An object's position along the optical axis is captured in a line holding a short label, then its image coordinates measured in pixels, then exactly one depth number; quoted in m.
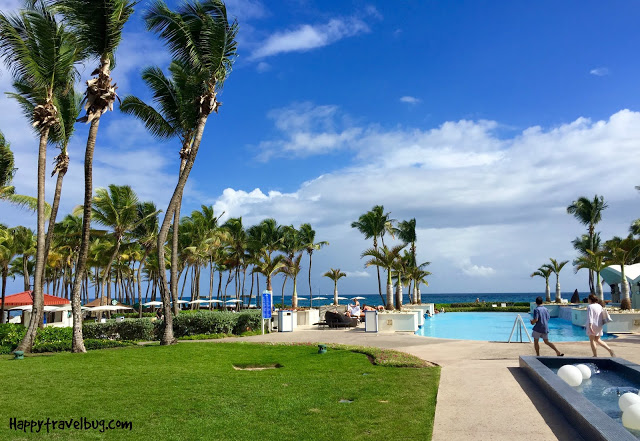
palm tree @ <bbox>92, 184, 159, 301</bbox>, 31.16
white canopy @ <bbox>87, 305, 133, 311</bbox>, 32.59
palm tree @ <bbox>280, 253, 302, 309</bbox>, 44.69
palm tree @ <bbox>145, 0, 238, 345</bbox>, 17.50
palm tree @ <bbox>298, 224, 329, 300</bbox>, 57.47
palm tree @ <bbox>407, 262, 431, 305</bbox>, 49.84
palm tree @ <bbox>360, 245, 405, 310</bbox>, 27.08
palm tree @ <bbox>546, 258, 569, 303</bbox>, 47.60
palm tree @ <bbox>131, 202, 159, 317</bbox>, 39.16
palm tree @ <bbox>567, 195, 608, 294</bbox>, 44.31
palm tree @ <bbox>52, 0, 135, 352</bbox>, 14.86
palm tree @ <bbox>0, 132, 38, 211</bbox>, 21.09
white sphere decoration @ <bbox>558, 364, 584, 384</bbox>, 8.61
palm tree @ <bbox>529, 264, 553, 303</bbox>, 50.72
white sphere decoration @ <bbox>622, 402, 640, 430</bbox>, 5.88
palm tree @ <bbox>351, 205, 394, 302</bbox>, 41.78
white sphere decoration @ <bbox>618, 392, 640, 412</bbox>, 6.30
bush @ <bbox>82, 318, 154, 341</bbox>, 19.45
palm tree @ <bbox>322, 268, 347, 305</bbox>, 54.47
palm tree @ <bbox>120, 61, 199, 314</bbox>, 20.48
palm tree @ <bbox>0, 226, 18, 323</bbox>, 35.26
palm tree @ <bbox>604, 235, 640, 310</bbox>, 26.17
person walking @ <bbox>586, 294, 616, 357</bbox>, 11.62
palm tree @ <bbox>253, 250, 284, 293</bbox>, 37.78
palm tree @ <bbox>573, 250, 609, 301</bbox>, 27.58
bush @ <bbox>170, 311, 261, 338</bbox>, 21.20
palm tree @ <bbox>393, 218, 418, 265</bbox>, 53.22
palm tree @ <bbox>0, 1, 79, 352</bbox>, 15.70
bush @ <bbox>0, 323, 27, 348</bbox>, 17.80
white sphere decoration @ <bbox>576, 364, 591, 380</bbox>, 9.20
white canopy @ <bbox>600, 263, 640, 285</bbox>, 33.75
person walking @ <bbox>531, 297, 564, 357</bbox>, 12.15
